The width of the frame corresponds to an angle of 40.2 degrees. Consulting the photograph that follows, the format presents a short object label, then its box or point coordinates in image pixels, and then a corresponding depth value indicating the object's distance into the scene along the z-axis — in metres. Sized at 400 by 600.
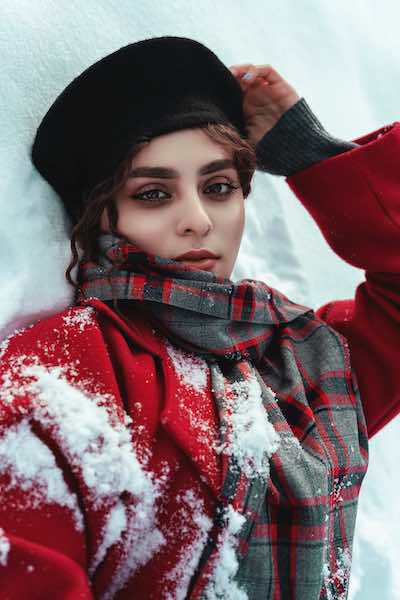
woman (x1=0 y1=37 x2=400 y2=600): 0.69
